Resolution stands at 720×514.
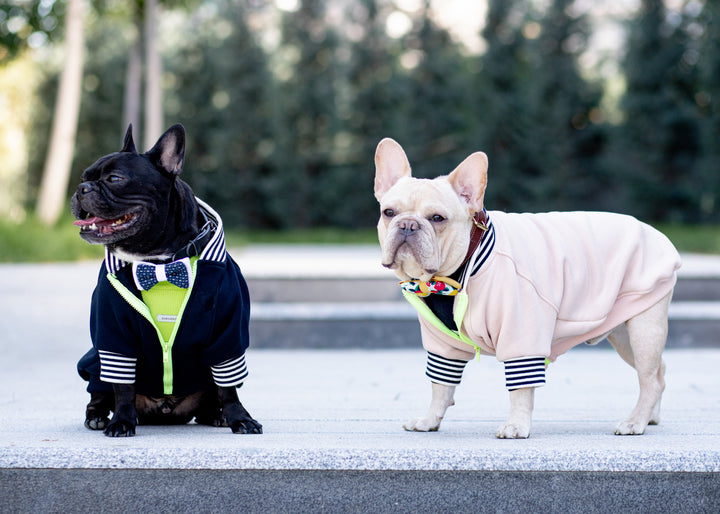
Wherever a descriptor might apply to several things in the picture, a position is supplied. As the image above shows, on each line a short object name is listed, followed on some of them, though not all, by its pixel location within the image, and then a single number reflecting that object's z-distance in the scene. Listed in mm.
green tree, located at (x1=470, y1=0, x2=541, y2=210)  19578
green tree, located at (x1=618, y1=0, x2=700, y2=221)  18734
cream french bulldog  2857
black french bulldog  2811
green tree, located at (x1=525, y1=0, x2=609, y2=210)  19438
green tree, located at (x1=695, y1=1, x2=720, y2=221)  16000
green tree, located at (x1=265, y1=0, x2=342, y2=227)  21312
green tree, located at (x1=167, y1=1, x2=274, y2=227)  21375
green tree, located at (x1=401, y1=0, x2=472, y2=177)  20531
